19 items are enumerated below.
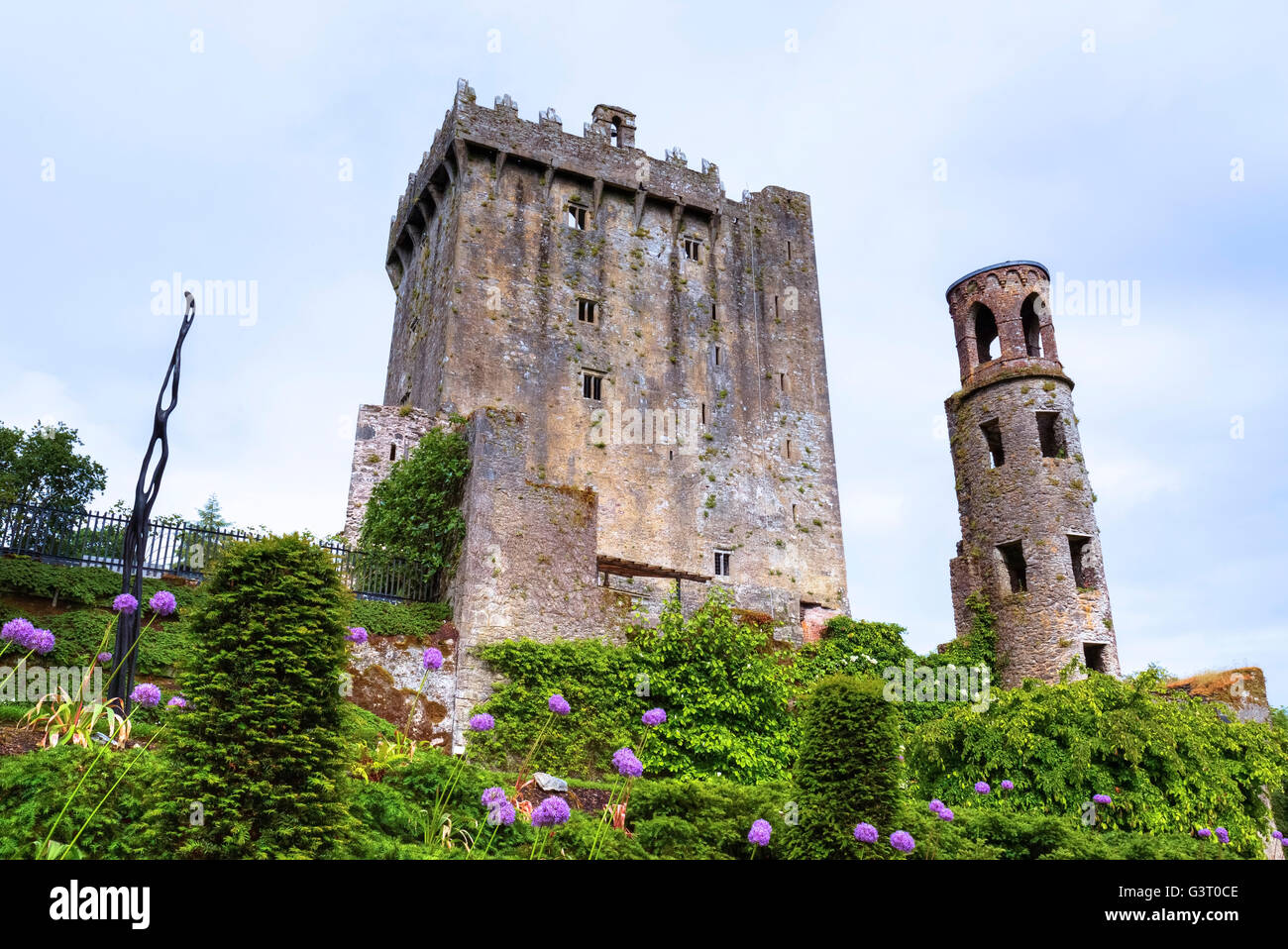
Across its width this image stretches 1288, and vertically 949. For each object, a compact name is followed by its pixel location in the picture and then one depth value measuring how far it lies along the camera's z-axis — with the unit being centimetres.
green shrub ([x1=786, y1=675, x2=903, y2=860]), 950
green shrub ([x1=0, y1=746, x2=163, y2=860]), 668
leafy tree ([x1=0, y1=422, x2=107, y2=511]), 3516
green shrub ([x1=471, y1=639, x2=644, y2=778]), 1567
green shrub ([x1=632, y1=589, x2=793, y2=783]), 1720
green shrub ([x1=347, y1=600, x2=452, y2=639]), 1619
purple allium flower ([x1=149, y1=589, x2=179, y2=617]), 767
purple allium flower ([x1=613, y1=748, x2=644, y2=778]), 794
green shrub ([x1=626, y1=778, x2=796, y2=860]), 931
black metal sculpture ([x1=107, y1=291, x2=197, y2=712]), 864
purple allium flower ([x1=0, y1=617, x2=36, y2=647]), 681
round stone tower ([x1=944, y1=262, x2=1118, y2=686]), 2733
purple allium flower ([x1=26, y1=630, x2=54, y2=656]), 688
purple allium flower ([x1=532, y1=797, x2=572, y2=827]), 685
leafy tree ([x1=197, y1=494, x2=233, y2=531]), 4288
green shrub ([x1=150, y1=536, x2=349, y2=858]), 674
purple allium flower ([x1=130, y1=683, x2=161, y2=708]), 755
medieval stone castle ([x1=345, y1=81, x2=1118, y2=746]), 2819
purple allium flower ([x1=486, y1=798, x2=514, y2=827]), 713
